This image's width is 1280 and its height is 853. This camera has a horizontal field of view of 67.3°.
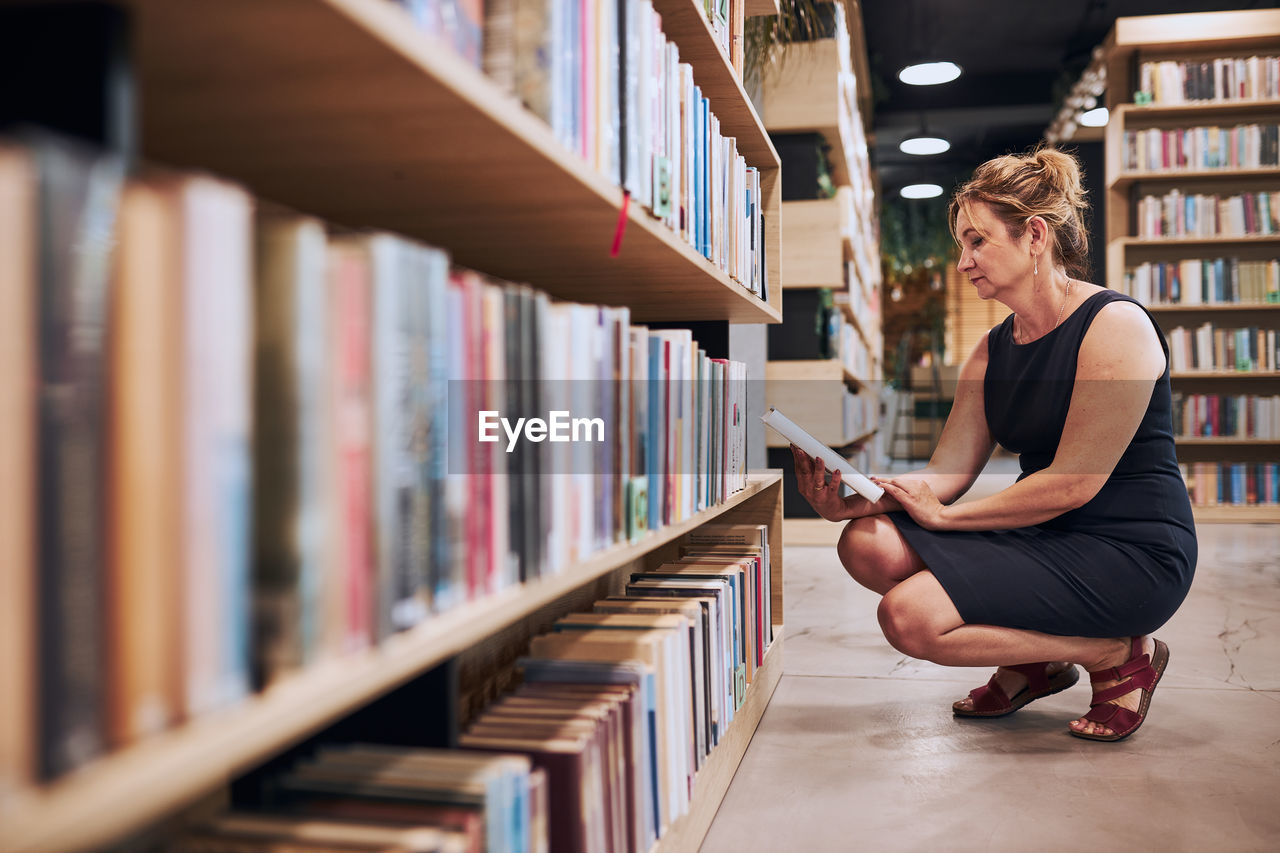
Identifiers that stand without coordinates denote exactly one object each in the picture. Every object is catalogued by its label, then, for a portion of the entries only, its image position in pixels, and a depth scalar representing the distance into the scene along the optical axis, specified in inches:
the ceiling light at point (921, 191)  344.2
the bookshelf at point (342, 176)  15.7
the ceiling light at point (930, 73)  238.7
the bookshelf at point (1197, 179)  202.1
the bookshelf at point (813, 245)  158.1
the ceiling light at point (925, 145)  302.5
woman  65.9
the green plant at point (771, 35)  123.9
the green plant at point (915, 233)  391.2
